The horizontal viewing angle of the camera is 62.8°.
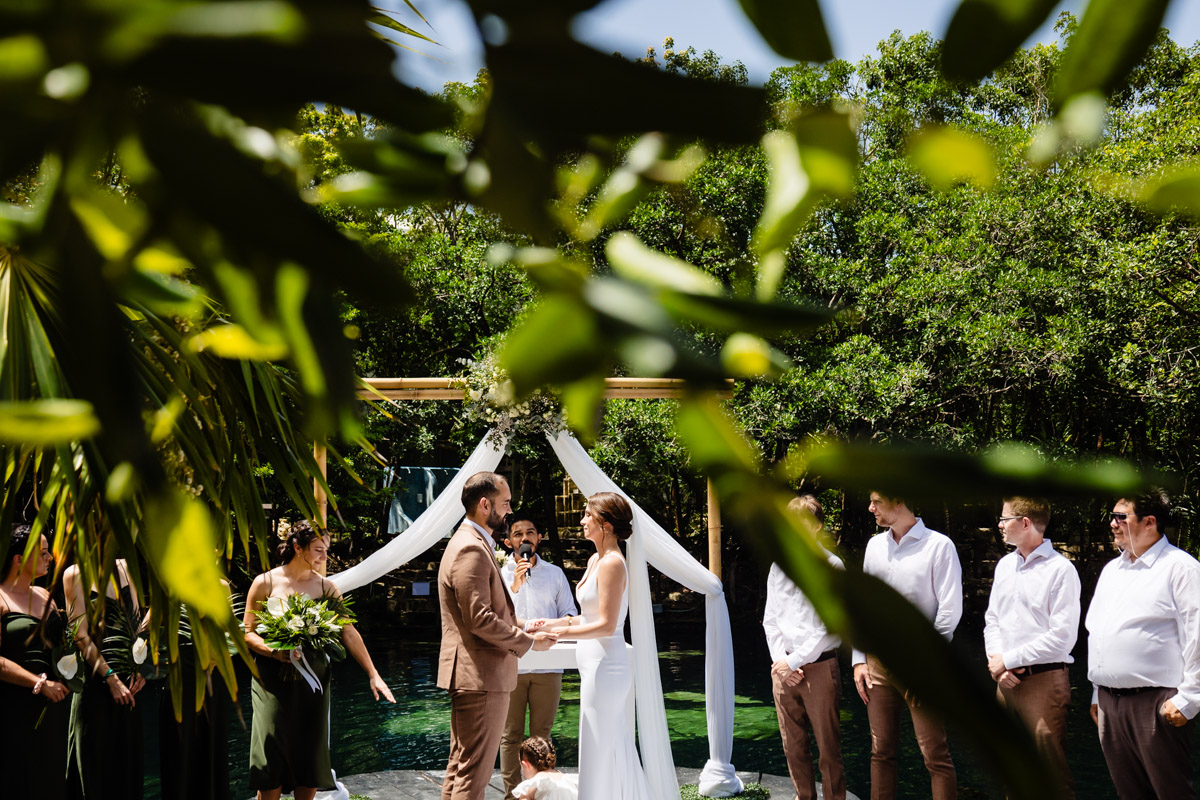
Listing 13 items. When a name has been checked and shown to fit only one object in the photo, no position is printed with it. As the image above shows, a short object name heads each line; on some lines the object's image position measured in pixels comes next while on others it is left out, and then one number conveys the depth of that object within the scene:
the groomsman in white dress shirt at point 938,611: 4.26
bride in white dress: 4.73
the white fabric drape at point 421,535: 6.98
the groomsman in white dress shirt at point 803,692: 4.73
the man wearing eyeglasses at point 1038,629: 4.07
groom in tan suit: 4.20
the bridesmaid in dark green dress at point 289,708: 4.56
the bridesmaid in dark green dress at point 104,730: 4.26
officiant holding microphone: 5.46
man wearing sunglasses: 3.72
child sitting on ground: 4.89
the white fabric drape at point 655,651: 5.43
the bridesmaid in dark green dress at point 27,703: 3.88
